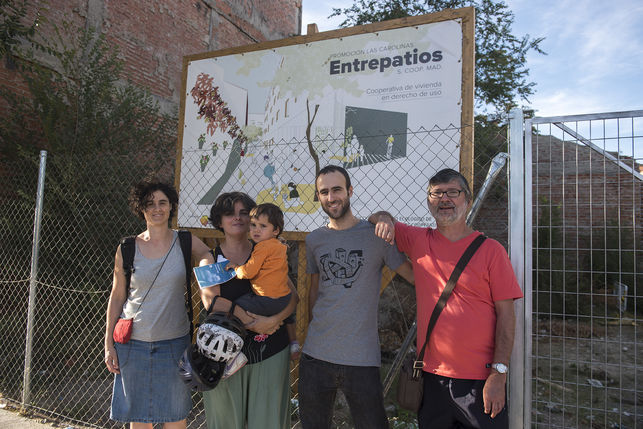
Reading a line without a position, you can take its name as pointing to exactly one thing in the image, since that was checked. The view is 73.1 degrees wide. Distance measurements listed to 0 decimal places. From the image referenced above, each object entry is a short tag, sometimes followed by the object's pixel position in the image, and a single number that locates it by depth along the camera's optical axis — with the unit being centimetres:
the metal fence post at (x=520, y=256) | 233
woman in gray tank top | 259
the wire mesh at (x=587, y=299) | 238
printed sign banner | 339
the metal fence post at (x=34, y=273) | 387
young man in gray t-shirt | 222
